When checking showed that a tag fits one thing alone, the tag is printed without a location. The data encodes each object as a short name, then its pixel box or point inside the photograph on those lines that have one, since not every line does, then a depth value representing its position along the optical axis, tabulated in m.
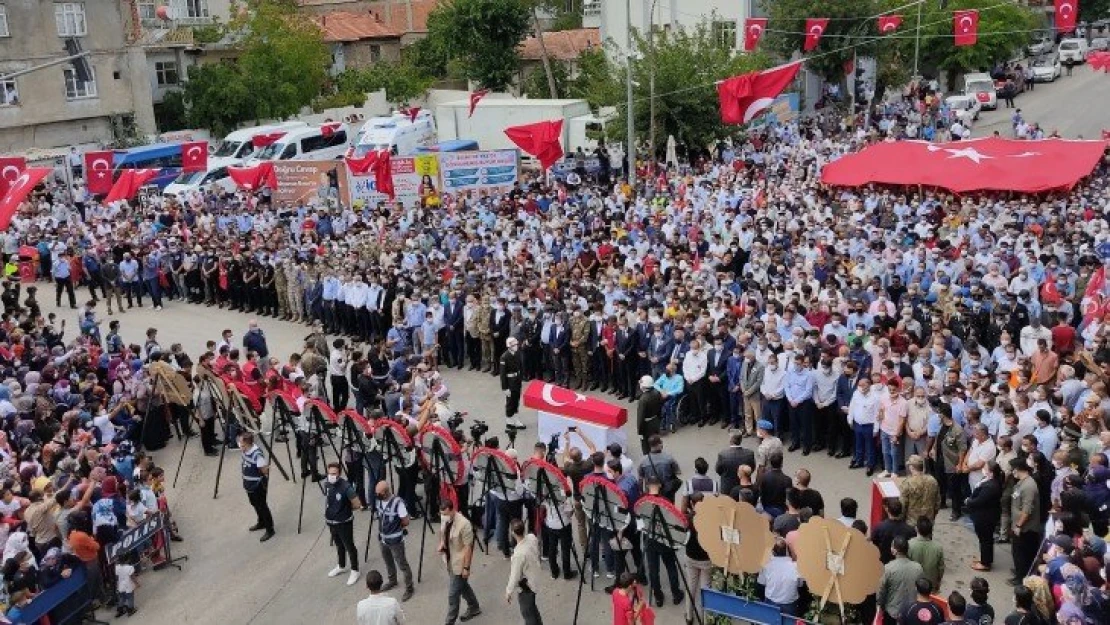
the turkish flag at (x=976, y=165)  22.14
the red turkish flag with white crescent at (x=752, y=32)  28.72
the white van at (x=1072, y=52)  54.22
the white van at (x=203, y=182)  31.92
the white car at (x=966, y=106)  37.59
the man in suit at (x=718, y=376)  14.55
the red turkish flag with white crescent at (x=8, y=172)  18.69
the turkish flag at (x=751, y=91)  23.92
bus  34.44
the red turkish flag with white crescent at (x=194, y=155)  28.86
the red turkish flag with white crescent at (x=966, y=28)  32.50
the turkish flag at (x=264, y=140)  36.53
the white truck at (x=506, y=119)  35.19
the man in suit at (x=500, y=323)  17.34
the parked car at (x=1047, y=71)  50.91
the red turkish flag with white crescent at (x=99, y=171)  26.73
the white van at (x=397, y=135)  36.66
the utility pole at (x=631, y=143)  26.94
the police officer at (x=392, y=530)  10.55
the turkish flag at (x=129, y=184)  26.58
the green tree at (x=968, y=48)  43.56
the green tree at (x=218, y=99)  44.75
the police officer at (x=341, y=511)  10.85
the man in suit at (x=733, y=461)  11.09
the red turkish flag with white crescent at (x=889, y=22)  31.22
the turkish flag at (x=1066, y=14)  28.16
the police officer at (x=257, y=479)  12.07
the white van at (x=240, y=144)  37.09
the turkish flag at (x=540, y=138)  25.60
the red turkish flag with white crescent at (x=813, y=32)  29.98
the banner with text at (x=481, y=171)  27.22
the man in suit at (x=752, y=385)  13.98
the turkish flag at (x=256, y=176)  27.89
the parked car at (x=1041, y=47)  57.16
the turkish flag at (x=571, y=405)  12.72
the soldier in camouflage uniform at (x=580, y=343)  16.41
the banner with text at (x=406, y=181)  26.89
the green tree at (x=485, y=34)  47.84
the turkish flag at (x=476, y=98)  36.19
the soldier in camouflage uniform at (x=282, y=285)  21.62
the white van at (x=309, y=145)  35.69
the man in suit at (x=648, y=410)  13.66
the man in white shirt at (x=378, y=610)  8.78
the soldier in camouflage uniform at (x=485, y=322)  17.56
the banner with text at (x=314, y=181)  27.55
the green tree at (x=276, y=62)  45.72
